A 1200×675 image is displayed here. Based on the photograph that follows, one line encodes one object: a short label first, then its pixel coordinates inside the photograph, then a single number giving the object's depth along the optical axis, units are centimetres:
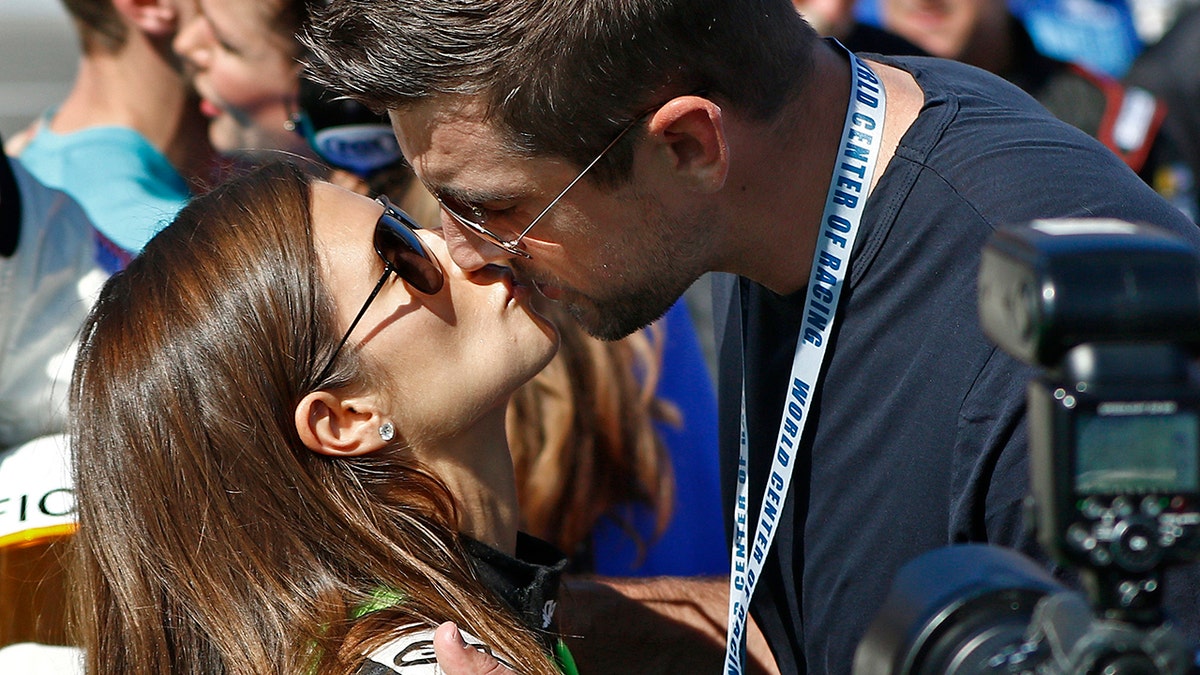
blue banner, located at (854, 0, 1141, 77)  1011
